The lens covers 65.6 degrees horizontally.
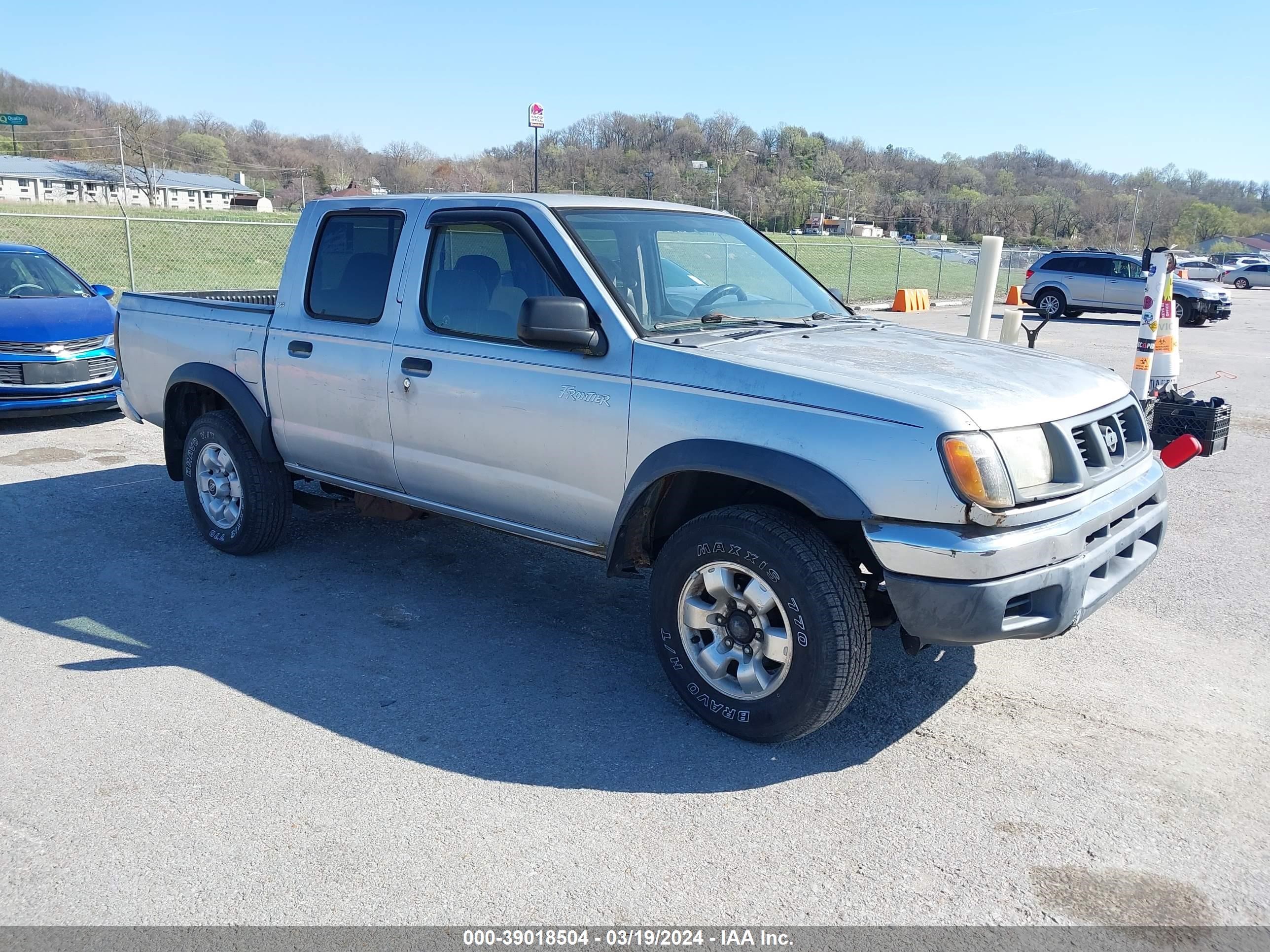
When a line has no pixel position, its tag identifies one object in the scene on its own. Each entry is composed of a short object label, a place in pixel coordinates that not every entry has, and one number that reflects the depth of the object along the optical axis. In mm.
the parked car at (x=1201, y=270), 44638
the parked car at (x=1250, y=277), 47438
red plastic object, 4672
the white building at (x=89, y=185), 91188
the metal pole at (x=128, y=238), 14418
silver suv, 24344
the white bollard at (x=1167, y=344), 7957
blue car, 8719
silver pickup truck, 3285
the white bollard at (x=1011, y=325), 9242
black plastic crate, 6402
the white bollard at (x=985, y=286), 9141
